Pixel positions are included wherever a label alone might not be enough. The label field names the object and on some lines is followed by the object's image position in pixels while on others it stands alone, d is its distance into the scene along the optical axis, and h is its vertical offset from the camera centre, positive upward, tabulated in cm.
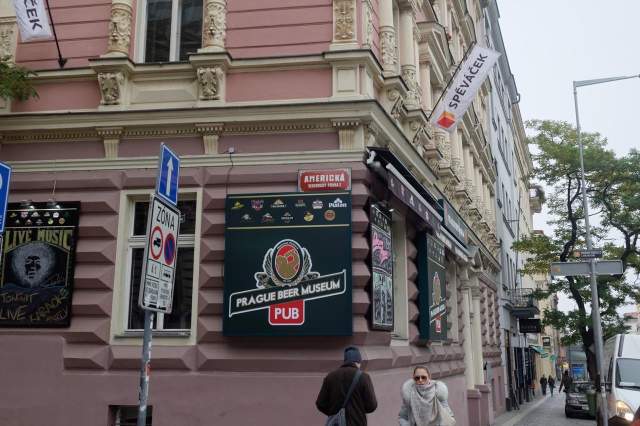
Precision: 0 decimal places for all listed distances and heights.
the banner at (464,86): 1327 +535
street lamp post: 1428 +152
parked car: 2690 -194
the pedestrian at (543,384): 4703 -205
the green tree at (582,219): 2678 +562
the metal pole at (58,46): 1130 +519
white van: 1236 -48
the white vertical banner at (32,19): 1065 +534
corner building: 977 +261
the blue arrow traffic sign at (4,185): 685 +176
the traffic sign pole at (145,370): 558 -14
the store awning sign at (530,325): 3344 +150
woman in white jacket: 736 -54
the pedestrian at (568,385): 2823 -131
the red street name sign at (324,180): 1009 +265
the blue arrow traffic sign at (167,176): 631 +173
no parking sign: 577 +87
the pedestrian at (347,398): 727 -48
